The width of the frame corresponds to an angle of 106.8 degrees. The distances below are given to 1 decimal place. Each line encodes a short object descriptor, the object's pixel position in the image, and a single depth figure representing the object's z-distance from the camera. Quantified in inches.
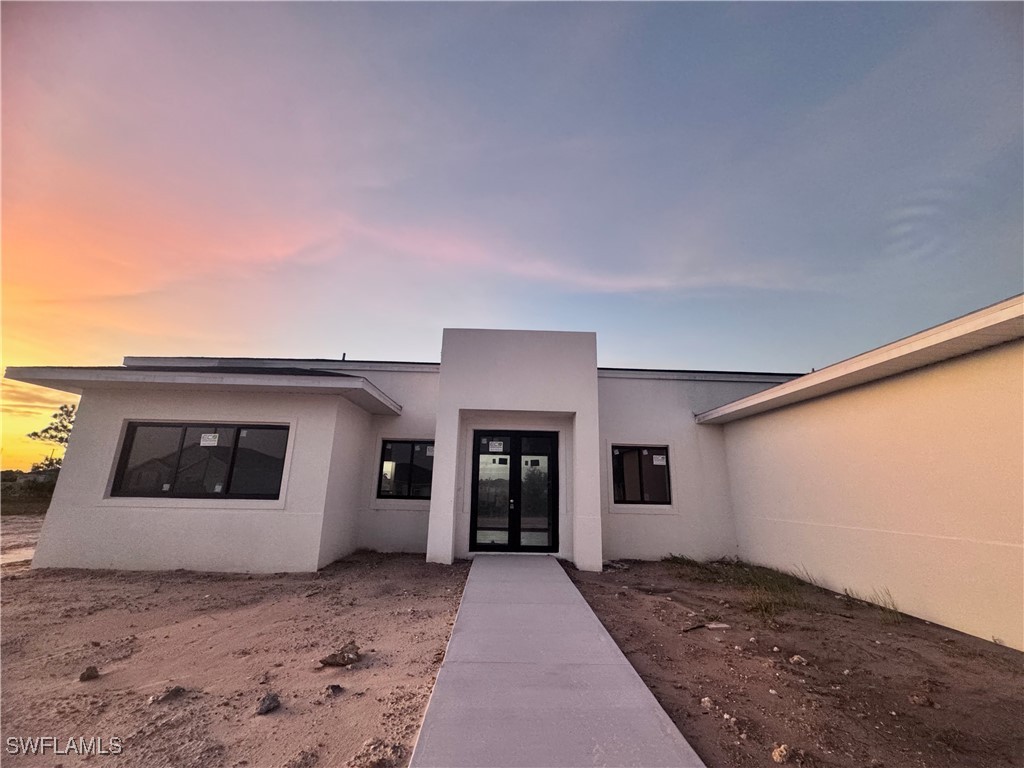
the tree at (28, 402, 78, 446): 870.6
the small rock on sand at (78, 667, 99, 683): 130.4
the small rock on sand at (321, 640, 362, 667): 139.2
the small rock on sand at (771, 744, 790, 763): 91.7
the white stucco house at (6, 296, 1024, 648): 184.0
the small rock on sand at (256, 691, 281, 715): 109.3
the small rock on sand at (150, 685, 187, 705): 116.6
